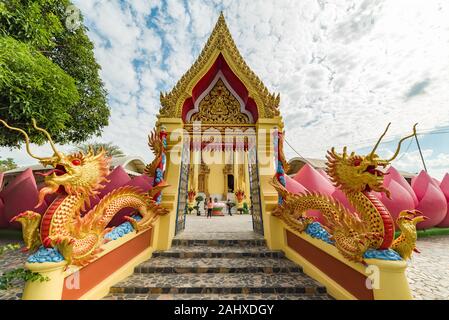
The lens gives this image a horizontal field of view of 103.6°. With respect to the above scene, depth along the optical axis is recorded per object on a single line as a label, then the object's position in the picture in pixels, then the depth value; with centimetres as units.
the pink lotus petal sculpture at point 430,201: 582
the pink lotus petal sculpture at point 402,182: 585
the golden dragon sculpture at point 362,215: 212
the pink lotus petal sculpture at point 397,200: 500
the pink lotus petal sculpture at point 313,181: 475
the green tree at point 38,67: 488
